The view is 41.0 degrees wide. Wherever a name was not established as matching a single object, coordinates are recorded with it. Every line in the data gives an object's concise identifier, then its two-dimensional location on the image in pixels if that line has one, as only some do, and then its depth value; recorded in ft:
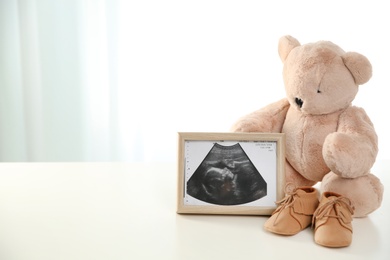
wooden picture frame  3.74
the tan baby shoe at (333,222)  3.18
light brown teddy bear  3.41
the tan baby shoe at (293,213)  3.38
